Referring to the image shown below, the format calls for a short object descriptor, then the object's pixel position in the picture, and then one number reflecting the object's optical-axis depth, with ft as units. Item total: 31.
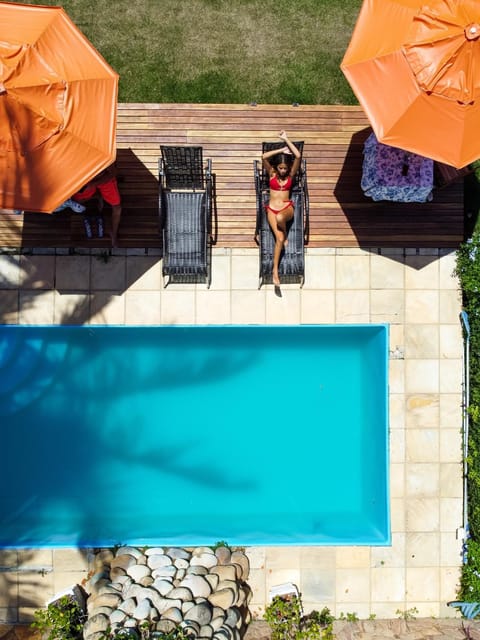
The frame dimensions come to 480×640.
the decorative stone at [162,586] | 23.97
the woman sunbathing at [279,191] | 23.76
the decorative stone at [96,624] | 23.12
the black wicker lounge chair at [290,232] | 24.68
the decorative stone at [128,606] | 23.53
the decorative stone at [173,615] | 23.21
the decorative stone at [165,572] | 24.38
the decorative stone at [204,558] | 24.81
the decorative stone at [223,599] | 23.80
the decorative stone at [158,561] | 24.75
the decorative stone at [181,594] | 23.79
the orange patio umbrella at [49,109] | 19.03
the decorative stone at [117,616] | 23.24
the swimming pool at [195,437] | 26.00
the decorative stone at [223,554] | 24.98
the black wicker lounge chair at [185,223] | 24.52
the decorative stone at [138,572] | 24.47
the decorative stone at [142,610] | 23.31
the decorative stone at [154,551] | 25.07
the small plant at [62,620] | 23.04
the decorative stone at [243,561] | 25.03
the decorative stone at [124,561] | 24.64
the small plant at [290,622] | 23.48
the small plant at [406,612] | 25.68
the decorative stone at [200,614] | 23.16
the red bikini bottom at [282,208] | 24.11
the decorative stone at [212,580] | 24.22
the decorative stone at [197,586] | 23.97
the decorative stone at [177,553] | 25.08
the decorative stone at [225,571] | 24.44
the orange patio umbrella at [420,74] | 19.11
